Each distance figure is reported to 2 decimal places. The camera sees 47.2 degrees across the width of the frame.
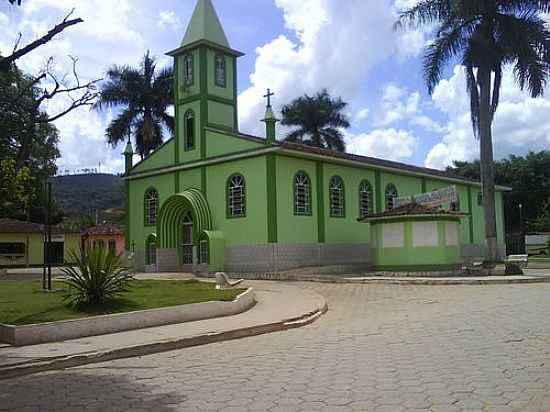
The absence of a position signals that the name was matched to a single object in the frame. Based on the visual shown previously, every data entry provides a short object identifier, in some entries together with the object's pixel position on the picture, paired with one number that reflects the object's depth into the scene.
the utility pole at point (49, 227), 18.08
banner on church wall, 27.14
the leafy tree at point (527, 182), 61.09
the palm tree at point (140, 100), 39.56
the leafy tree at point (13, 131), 10.12
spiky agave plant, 12.91
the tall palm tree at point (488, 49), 25.78
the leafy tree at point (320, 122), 53.25
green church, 26.55
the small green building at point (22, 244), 43.81
